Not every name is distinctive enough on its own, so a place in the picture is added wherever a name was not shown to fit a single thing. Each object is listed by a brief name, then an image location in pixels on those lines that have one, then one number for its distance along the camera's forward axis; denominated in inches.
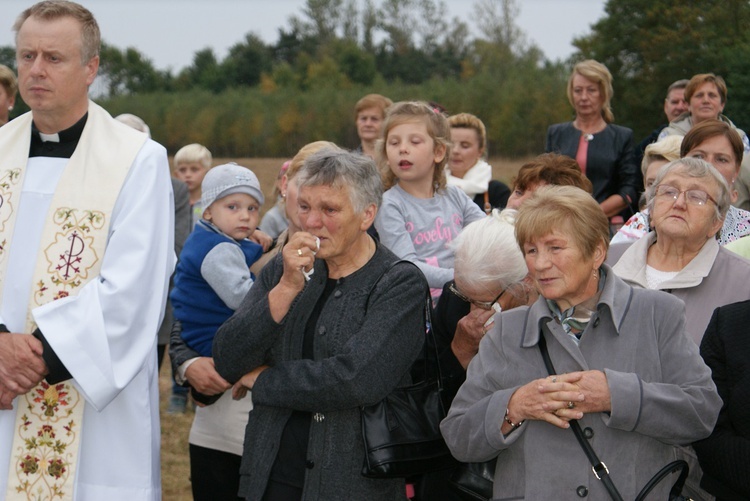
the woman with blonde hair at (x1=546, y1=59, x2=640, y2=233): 270.2
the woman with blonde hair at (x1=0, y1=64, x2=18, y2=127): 253.1
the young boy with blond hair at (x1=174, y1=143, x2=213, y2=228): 329.1
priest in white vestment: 141.7
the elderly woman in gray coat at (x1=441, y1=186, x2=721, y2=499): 116.6
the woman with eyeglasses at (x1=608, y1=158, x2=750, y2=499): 145.6
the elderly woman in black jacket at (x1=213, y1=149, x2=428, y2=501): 132.4
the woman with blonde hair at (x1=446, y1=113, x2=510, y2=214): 260.5
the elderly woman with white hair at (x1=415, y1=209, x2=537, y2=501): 149.5
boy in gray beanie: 167.3
